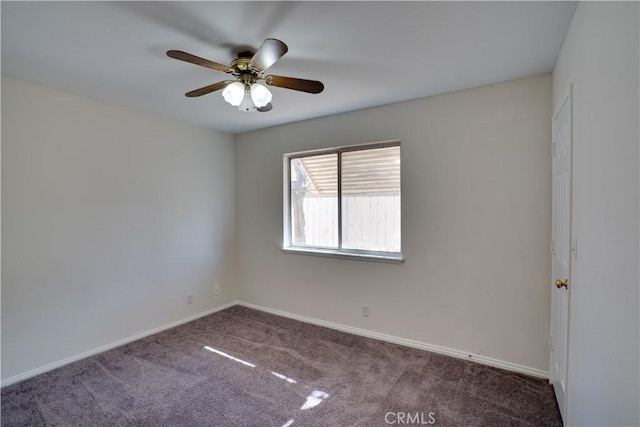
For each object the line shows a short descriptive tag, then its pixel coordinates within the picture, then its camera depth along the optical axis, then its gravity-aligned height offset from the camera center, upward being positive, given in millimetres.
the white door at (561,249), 1753 -277
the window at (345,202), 3137 +60
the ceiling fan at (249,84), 1850 +784
